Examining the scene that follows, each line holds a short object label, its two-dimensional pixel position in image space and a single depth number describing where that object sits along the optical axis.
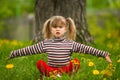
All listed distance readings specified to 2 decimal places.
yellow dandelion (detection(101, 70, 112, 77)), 4.52
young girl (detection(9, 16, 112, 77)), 4.98
